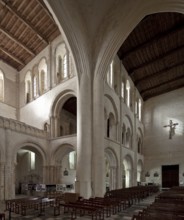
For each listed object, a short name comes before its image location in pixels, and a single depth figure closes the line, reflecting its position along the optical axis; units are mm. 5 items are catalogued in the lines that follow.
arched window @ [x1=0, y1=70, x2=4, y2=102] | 26375
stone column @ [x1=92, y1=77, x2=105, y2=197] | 15062
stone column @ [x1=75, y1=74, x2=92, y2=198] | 14820
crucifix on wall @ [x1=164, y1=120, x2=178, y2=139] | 30016
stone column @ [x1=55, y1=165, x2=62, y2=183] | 22578
